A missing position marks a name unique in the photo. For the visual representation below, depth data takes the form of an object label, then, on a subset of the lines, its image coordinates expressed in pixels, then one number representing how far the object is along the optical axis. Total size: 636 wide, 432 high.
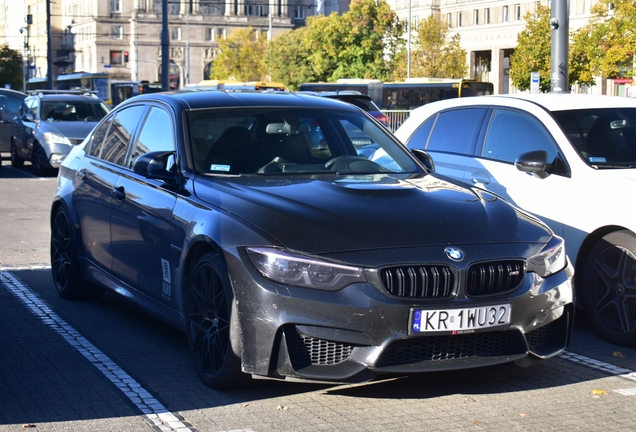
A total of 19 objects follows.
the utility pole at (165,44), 33.09
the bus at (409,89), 51.69
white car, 6.50
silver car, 21.20
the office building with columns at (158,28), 137.88
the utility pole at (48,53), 51.50
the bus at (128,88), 78.06
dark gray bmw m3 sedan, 4.71
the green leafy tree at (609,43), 31.48
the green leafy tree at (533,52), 55.16
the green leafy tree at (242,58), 107.31
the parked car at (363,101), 27.48
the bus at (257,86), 49.87
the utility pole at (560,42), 14.78
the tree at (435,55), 74.56
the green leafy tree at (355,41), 70.88
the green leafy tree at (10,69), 109.81
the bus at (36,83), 92.00
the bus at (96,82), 82.00
